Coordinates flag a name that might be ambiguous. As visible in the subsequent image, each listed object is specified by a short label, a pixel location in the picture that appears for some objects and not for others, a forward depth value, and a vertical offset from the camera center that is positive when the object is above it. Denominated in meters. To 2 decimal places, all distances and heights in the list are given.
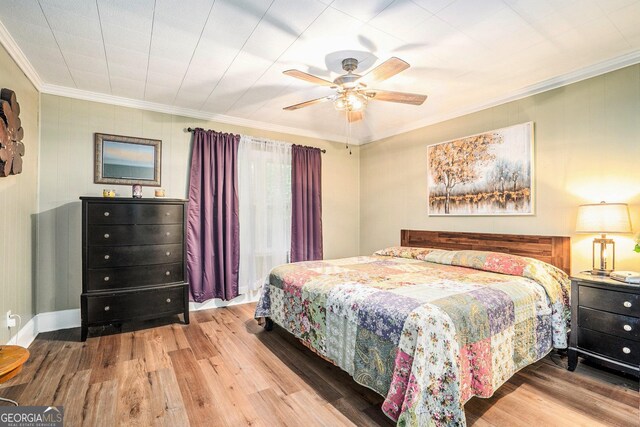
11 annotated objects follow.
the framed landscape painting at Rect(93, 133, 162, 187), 3.48 +0.64
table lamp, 2.35 -0.07
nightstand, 2.15 -0.80
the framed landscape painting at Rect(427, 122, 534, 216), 3.22 +0.48
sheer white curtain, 4.30 +0.10
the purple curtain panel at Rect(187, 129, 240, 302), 3.92 -0.05
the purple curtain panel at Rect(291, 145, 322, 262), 4.68 +0.17
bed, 1.60 -0.69
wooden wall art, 2.22 +0.61
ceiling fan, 2.28 +1.04
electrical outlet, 2.50 -0.88
